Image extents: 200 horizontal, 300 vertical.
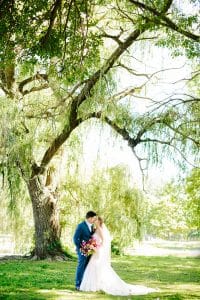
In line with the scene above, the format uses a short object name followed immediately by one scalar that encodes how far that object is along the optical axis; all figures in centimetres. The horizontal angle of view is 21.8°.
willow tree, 570
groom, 892
